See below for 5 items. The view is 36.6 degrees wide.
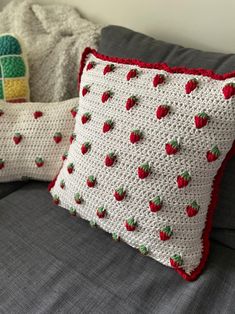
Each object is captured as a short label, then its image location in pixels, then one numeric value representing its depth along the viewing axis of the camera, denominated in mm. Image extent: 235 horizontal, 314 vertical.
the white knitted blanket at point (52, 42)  1166
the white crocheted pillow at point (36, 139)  1019
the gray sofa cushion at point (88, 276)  731
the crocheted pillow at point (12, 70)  1128
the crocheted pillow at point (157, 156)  731
